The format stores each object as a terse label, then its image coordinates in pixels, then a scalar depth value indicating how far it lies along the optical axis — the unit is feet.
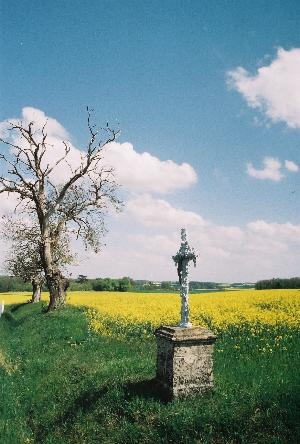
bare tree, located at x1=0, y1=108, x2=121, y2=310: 88.22
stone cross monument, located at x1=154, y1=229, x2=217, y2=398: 25.40
